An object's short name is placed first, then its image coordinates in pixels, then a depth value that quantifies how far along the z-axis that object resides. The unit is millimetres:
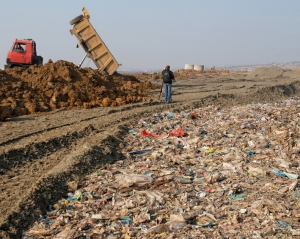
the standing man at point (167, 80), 13492
